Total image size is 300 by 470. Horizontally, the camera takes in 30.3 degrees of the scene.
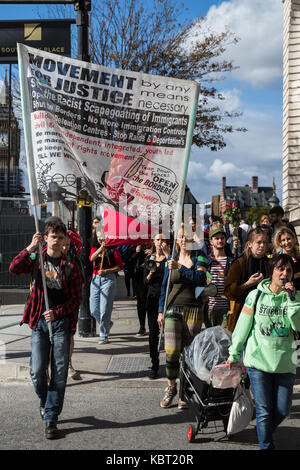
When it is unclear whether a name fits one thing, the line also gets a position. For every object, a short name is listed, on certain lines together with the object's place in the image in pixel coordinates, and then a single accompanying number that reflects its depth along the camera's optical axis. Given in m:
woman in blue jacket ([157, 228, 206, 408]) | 5.70
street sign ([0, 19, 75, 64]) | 7.95
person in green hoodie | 4.09
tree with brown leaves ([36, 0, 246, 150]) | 17.23
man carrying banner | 4.89
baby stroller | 4.56
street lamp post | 8.94
